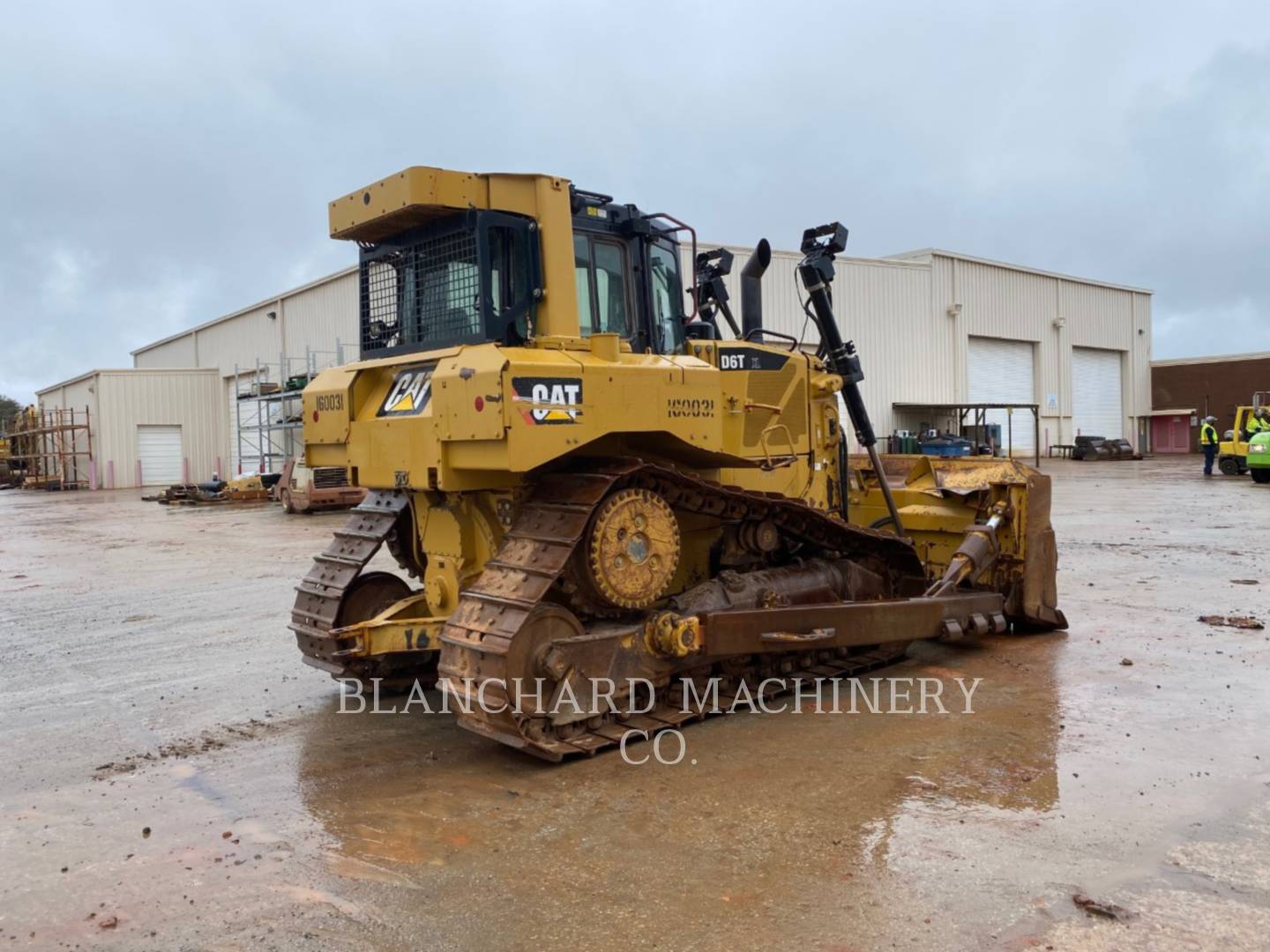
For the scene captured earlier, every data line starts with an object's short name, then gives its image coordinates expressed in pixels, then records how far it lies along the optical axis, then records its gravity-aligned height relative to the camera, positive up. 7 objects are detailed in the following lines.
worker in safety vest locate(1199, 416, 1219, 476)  29.09 -0.23
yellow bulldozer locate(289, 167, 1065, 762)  5.20 -0.24
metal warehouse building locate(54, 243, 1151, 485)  36.16 +4.04
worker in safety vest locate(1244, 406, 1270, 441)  27.39 +0.25
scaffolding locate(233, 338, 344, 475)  32.66 +1.82
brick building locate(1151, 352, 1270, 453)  47.12 +1.85
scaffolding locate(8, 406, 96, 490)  43.88 +0.61
